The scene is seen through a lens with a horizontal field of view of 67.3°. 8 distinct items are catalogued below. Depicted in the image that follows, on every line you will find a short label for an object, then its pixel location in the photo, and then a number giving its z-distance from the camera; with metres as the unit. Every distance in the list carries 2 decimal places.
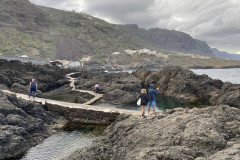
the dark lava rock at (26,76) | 35.88
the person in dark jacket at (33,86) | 21.22
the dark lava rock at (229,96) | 26.81
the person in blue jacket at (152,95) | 14.01
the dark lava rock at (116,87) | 31.93
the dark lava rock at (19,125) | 12.65
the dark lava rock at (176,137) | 7.43
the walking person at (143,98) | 13.23
